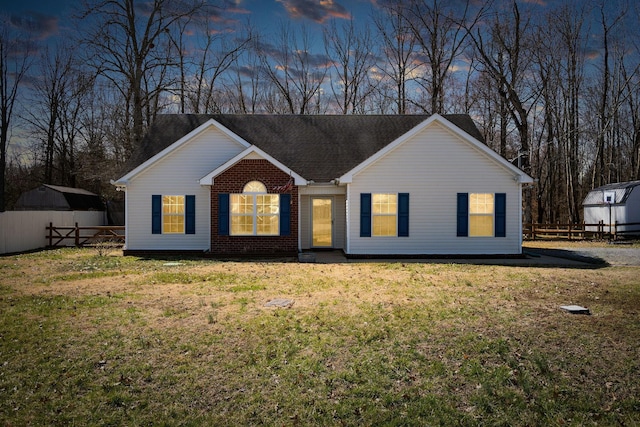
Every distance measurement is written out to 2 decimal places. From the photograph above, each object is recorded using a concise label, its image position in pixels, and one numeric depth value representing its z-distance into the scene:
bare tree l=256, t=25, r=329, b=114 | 37.22
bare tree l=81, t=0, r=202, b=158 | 27.36
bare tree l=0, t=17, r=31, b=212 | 29.94
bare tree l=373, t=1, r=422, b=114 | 34.53
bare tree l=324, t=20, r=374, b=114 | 36.56
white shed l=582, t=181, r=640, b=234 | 26.97
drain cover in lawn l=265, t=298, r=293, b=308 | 8.80
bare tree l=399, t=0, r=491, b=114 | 32.09
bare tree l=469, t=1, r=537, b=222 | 28.22
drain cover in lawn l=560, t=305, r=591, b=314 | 8.14
